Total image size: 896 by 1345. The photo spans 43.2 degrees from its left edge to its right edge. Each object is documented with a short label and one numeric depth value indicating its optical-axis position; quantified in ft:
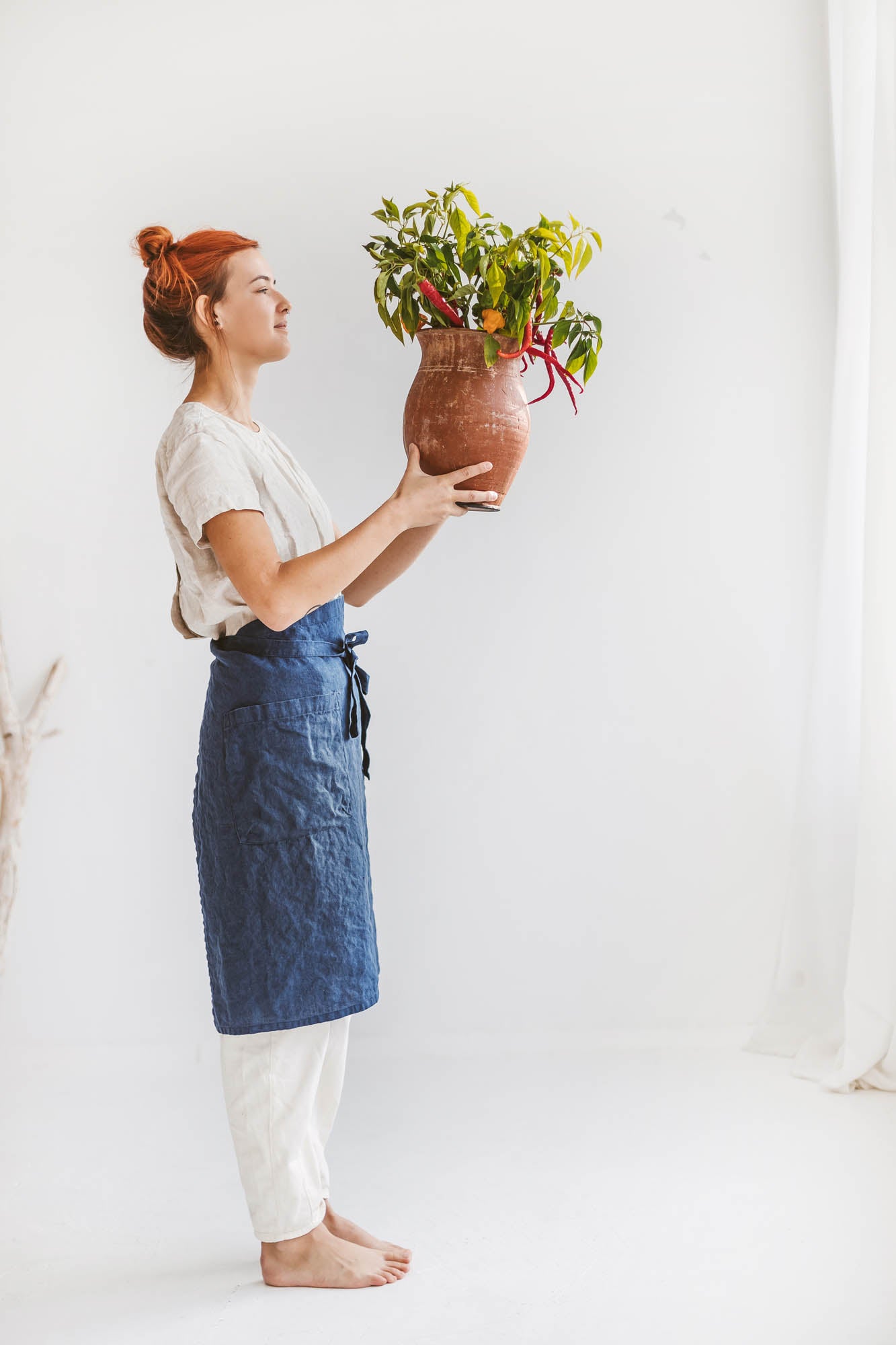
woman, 5.18
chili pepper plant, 5.16
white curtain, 7.34
